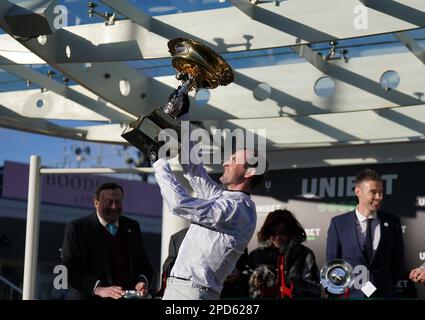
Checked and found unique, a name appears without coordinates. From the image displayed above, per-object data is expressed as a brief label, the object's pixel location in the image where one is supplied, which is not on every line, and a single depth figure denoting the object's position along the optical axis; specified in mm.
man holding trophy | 6137
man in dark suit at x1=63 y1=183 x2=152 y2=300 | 9914
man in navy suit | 10305
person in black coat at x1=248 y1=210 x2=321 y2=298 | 9836
